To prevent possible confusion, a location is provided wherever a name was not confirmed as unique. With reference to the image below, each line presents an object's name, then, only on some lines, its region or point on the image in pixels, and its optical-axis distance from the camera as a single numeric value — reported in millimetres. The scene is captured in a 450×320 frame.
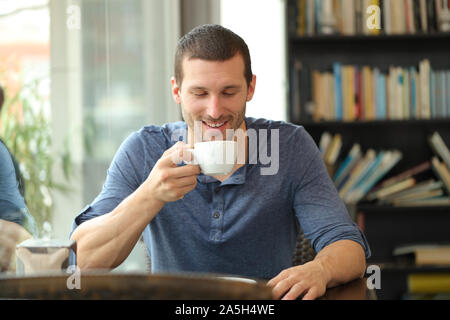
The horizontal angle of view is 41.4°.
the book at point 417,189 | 3041
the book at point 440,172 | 3041
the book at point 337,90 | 3051
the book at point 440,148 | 3055
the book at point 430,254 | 3012
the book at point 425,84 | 3021
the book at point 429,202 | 3034
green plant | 1410
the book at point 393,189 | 3045
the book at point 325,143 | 3094
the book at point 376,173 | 3045
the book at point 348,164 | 3039
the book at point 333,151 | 3080
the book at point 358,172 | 3035
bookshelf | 3164
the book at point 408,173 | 3062
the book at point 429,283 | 3004
